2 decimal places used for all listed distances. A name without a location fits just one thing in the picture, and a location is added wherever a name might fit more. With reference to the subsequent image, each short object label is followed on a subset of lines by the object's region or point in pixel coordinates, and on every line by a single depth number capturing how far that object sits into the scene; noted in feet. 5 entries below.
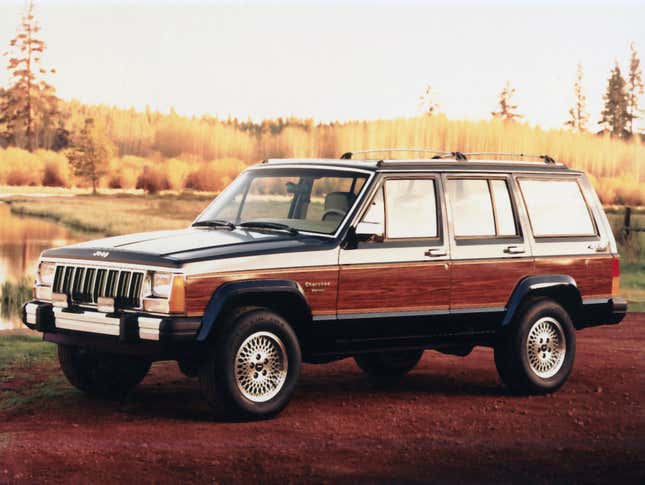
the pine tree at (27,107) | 294.46
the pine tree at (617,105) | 317.01
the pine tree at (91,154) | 270.46
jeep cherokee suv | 34.30
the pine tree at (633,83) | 304.30
